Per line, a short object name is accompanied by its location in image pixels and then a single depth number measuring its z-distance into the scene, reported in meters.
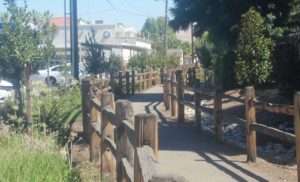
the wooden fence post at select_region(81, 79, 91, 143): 11.12
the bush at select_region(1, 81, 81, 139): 11.57
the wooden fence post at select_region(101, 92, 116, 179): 7.89
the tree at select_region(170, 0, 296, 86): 19.97
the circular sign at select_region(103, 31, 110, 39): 66.41
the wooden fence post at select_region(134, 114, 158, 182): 4.82
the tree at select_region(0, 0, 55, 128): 11.64
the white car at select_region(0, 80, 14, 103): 19.95
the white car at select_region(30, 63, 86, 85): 21.53
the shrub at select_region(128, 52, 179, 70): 45.97
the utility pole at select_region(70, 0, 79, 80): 21.39
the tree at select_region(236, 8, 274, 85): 18.59
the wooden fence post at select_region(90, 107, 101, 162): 9.66
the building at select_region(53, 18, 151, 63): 65.75
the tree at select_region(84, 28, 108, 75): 28.33
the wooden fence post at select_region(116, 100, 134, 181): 5.66
